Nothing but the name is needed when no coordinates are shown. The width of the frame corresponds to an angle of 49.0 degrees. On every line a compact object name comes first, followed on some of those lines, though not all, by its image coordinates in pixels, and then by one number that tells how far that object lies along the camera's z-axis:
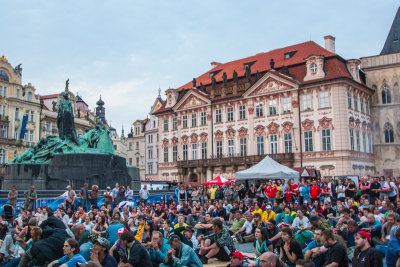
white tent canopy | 23.09
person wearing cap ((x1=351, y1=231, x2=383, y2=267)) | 6.39
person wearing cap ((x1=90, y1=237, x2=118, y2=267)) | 6.35
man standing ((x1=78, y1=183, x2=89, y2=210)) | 17.20
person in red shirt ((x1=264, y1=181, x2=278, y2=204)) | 19.39
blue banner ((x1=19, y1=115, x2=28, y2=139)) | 53.92
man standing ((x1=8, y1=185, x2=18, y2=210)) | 15.59
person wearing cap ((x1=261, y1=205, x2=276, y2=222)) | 13.50
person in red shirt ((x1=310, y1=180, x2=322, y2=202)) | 18.15
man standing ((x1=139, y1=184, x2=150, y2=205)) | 19.53
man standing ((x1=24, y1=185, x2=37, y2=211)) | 15.95
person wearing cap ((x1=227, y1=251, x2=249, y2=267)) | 6.00
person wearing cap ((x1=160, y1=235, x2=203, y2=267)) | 7.28
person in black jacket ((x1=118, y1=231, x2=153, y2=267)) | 6.73
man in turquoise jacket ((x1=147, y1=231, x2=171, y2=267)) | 7.76
